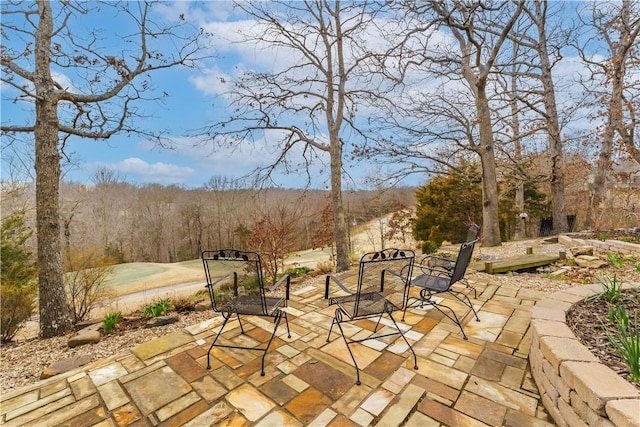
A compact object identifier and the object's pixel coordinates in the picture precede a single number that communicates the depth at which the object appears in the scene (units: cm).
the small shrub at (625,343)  151
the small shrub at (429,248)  727
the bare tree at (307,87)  552
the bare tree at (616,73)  738
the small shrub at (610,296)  252
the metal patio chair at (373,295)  220
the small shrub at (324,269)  651
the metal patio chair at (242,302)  226
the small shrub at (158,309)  358
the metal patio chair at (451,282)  277
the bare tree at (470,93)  661
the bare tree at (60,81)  350
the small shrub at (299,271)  603
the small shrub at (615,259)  430
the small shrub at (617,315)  191
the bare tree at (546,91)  805
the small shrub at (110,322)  322
